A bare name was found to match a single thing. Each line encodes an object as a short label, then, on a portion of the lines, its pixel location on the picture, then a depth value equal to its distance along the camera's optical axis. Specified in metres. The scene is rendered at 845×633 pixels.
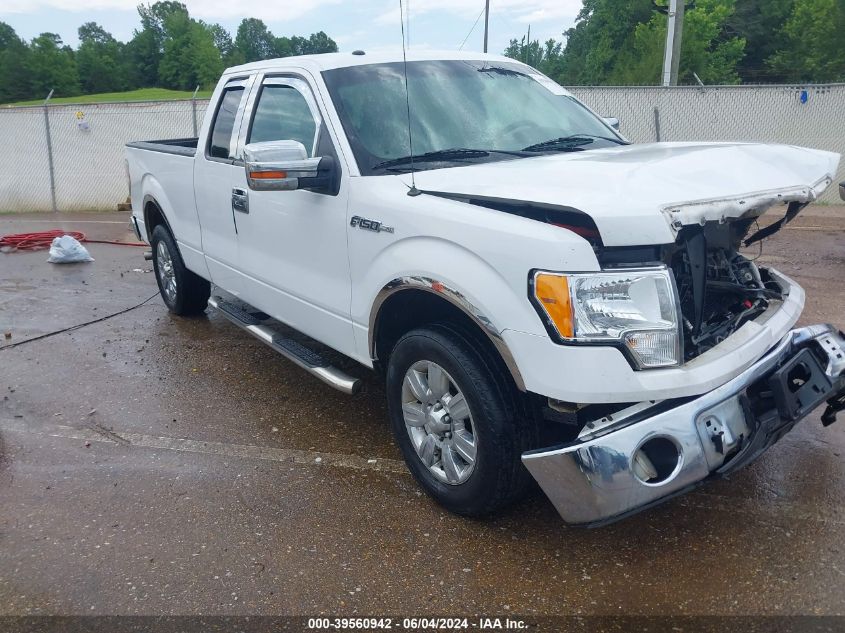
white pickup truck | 2.69
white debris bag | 9.36
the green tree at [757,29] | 65.50
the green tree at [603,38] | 60.22
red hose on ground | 10.56
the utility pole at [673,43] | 18.48
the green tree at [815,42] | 48.75
